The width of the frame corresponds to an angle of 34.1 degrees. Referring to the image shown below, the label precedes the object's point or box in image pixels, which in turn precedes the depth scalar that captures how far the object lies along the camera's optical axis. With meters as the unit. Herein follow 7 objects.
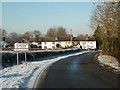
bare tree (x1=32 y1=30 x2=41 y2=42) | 124.69
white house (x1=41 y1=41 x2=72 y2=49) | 107.96
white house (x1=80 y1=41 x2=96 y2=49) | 105.86
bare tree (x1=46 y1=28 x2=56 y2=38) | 140.62
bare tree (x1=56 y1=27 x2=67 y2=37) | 137.62
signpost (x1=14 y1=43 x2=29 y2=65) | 19.02
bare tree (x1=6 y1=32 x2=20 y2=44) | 96.81
